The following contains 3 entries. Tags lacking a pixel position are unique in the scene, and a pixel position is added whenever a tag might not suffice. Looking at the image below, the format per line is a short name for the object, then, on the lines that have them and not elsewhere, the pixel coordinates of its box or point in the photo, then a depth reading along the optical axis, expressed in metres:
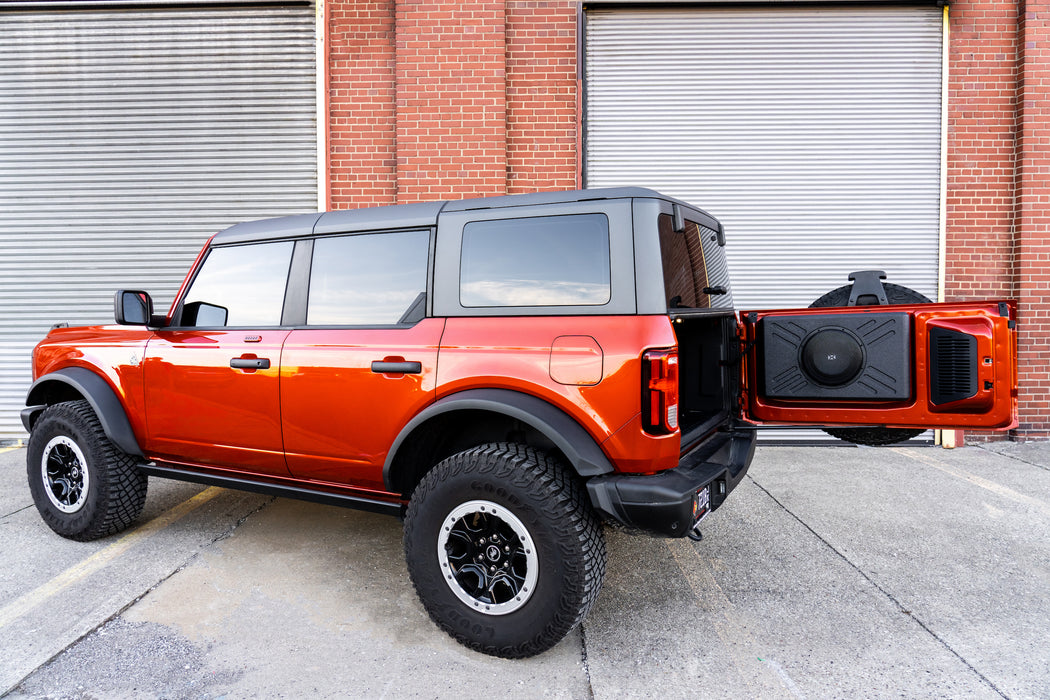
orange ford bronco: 2.40
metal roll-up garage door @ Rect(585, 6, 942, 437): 6.53
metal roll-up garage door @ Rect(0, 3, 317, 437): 6.79
